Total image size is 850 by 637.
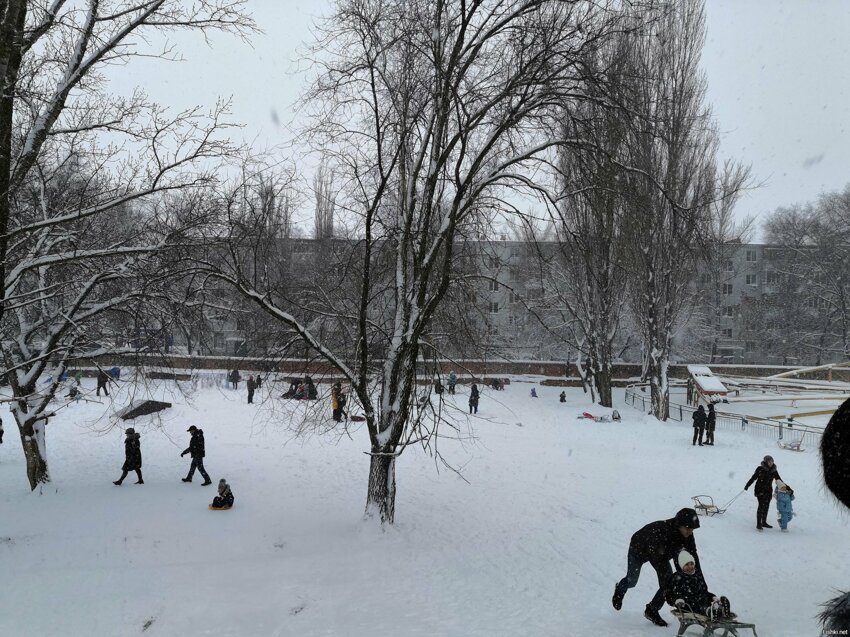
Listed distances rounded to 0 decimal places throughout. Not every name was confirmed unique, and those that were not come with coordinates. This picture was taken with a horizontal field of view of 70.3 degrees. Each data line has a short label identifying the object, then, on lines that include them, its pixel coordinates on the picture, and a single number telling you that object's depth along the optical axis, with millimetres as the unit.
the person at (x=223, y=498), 12070
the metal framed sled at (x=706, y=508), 12297
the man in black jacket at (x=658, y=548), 6953
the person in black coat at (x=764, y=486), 11148
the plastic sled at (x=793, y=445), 18431
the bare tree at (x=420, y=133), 9148
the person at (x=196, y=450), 14156
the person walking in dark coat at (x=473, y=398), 24812
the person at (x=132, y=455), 13665
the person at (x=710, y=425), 19938
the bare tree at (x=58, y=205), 7785
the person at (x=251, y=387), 26091
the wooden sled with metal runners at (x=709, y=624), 6336
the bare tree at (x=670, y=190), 22906
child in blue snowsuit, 10945
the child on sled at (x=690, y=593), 6617
